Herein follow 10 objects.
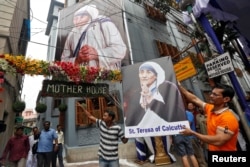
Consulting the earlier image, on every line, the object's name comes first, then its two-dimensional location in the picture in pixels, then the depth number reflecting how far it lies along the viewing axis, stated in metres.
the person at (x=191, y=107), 6.13
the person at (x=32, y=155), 6.81
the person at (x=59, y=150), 7.19
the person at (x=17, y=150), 5.87
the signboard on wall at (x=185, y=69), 6.43
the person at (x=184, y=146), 4.86
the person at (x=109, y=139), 3.57
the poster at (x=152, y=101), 3.06
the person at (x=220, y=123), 2.03
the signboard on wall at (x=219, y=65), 4.75
